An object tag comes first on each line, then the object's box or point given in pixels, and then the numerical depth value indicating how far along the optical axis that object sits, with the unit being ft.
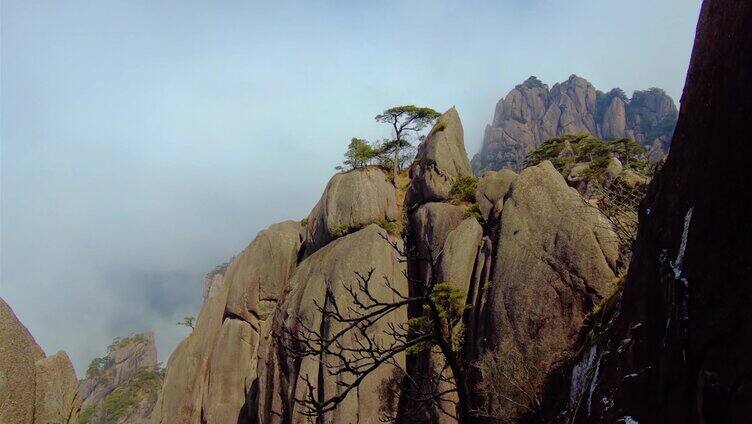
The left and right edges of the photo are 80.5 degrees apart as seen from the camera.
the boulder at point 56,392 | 37.91
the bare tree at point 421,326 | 65.46
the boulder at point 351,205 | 97.50
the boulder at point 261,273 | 106.73
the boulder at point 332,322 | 72.69
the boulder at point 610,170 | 99.14
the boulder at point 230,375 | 96.43
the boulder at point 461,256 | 70.13
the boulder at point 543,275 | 51.44
